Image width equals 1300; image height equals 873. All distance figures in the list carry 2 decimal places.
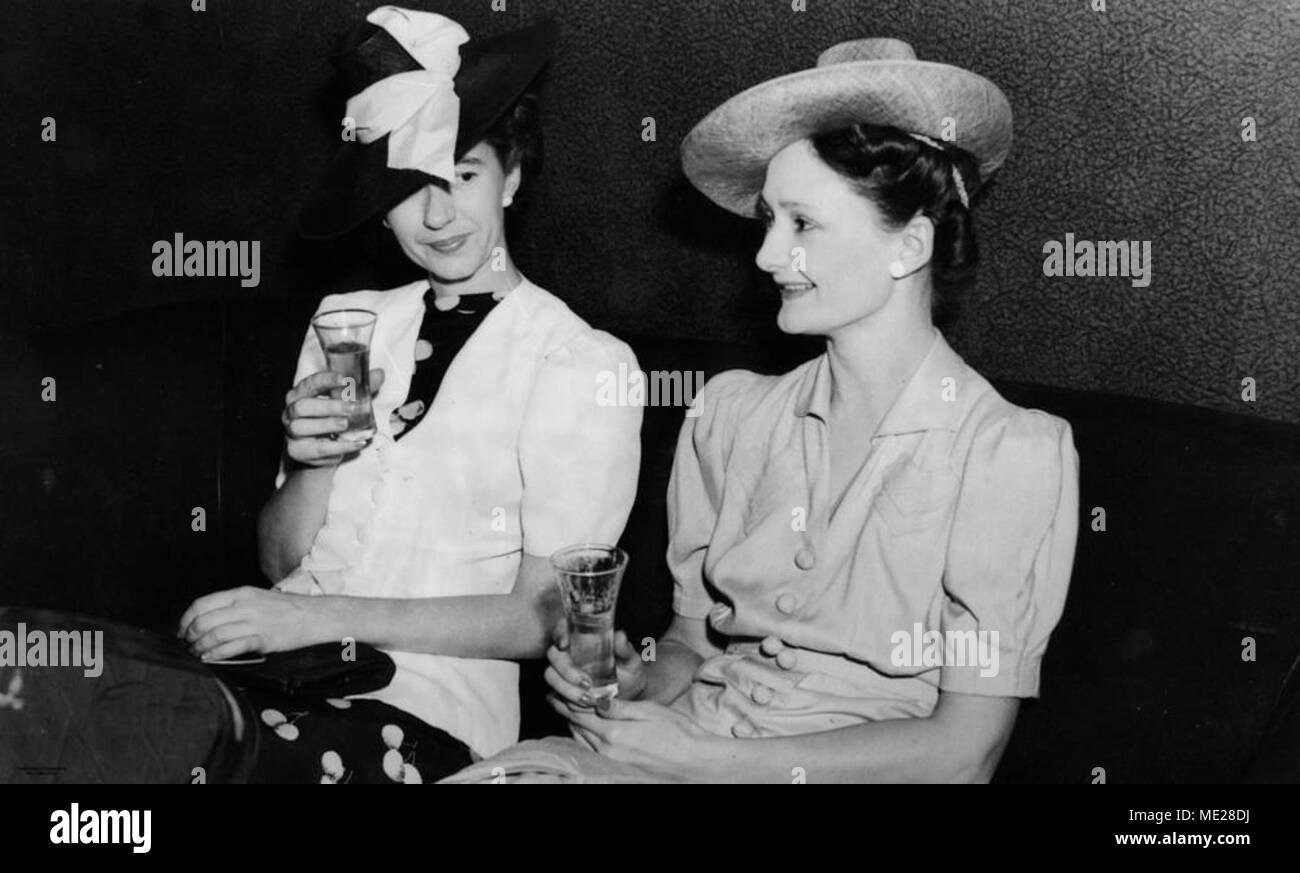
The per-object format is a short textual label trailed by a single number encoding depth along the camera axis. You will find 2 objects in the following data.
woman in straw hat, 1.70
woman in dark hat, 1.90
